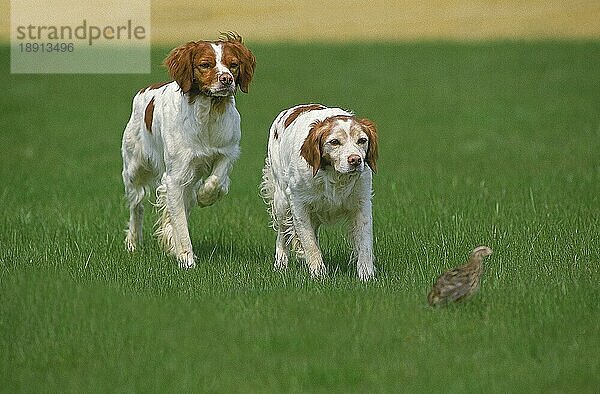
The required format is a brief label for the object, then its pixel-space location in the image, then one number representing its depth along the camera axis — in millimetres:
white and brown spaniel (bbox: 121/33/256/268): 19609
